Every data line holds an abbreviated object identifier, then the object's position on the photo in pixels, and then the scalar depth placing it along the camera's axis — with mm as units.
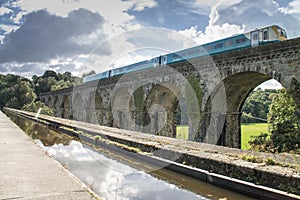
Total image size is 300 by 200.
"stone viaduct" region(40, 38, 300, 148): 10844
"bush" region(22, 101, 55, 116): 38562
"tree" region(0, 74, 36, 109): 63688
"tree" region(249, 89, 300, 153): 11133
